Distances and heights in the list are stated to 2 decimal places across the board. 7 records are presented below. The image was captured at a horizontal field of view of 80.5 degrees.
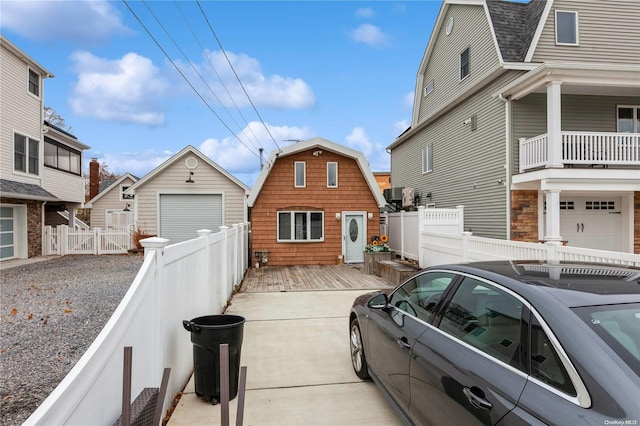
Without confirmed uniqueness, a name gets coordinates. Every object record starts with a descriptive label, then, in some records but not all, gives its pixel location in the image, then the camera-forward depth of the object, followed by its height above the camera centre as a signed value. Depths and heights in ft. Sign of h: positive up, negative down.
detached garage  58.08 +2.31
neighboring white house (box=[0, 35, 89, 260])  46.83 +7.93
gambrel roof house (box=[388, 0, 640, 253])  32.30 +9.06
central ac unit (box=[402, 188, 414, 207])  58.23 +2.35
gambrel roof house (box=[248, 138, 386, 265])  47.75 +0.55
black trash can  11.82 -4.48
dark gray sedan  5.12 -2.33
